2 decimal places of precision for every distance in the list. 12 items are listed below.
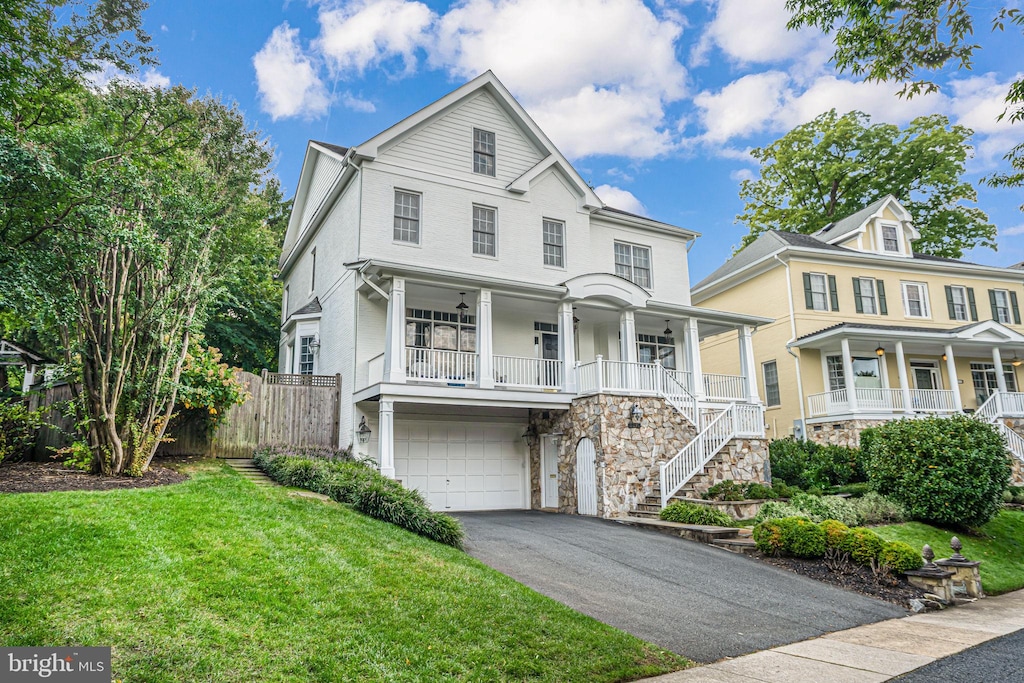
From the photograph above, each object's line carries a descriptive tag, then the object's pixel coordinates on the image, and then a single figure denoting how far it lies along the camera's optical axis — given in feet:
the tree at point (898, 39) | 25.76
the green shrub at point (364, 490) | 29.43
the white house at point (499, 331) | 46.60
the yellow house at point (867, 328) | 68.69
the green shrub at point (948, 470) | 39.40
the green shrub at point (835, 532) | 33.04
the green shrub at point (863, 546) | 31.76
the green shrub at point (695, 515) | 40.06
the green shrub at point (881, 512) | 40.47
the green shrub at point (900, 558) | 30.55
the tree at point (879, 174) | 98.89
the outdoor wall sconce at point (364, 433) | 46.42
